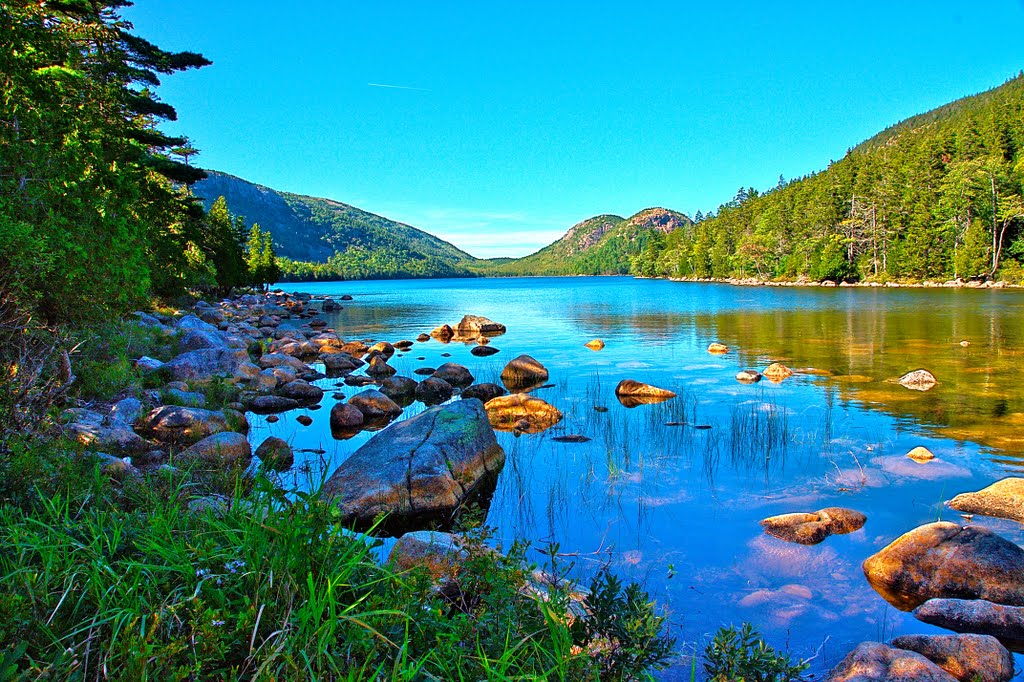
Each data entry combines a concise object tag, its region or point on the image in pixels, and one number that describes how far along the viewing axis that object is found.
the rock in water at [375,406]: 14.58
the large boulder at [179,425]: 10.56
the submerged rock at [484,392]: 17.03
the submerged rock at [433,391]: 17.03
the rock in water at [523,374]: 19.34
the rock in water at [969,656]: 4.51
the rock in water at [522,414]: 13.45
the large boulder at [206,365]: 15.57
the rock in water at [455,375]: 19.30
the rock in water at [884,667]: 4.25
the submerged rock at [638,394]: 15.88
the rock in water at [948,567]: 5.83
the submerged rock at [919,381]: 16.41
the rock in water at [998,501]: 7.84
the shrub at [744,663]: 3.45
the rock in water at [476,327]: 36.25
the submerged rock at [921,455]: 10.41
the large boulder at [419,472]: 8.10
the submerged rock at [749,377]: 18.53
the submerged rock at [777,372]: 18.83
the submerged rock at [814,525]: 7.38
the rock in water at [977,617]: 5.18
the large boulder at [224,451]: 8.84
